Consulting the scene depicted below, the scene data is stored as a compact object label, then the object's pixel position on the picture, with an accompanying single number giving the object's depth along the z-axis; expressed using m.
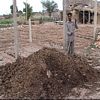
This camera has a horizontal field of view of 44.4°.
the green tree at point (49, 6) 24.03
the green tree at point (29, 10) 18.96
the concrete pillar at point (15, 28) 4.01
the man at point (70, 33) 4.53
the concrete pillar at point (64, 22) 4.64
